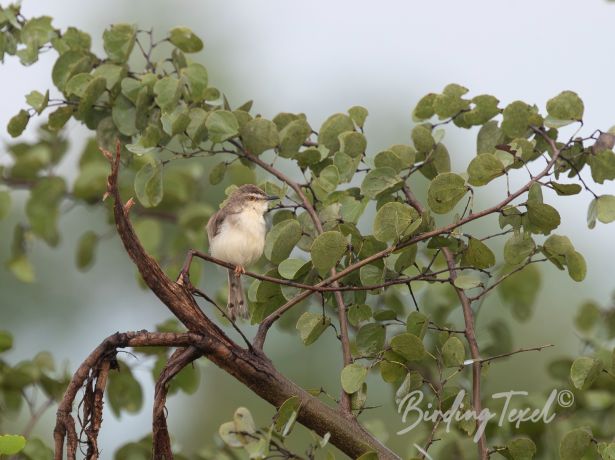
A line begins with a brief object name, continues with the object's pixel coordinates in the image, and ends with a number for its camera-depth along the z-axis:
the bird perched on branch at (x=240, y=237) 9.77
